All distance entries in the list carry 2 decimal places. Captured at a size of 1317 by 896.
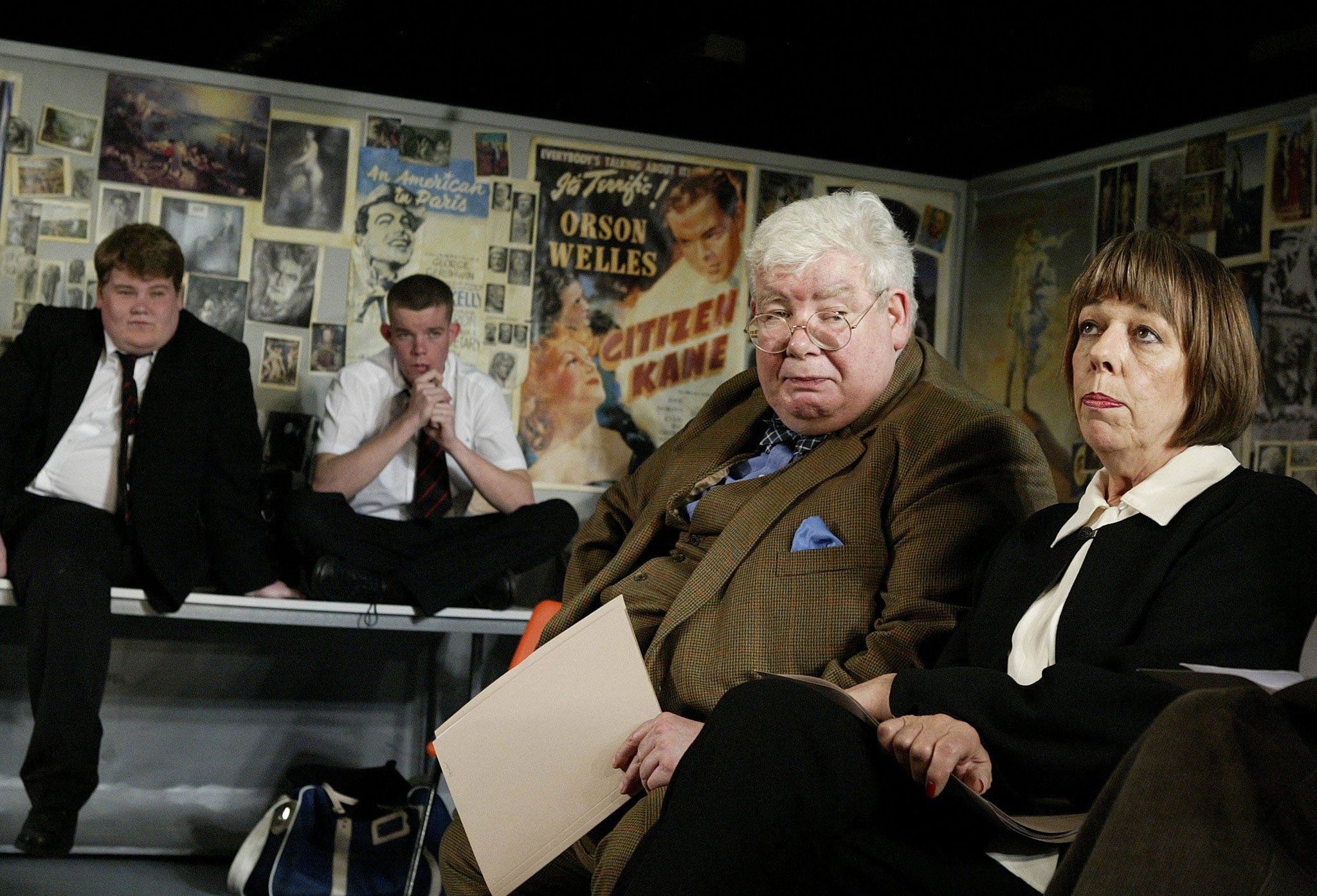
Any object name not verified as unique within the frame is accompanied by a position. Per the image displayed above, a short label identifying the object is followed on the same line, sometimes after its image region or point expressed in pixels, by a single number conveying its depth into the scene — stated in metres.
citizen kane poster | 4.18
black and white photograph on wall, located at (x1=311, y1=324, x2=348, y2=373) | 4.00
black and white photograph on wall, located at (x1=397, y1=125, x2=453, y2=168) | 4.06
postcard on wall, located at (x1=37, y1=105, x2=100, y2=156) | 3.77
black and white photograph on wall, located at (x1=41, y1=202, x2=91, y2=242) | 3.78
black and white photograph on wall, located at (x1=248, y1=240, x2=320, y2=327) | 3.94
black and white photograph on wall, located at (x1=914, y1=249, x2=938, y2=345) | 4.56
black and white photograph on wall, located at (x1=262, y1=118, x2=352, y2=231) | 3.95
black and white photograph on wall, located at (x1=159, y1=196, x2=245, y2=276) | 3.88
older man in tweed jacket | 1.86
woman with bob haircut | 1.36
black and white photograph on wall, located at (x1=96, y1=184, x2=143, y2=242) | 3.81
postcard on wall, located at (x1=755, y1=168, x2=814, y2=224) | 4.37
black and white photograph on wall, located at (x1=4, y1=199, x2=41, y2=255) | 3.75
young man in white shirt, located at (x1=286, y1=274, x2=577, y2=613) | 3.57
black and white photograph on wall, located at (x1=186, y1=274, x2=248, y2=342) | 3.91
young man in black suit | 3.40
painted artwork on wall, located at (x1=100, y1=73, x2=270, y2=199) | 3.82
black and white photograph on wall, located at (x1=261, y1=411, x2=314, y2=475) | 3.96
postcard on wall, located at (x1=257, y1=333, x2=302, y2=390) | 3.96
